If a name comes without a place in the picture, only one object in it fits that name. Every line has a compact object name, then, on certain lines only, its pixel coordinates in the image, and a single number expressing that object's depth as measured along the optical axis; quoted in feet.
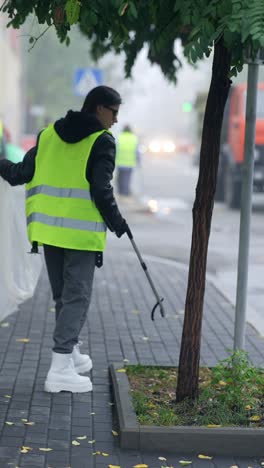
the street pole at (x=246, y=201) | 35.28
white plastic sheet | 45.31
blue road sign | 115.07
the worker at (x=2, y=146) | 82.63
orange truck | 134.85
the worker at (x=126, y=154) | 146.36
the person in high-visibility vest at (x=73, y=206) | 36.16
